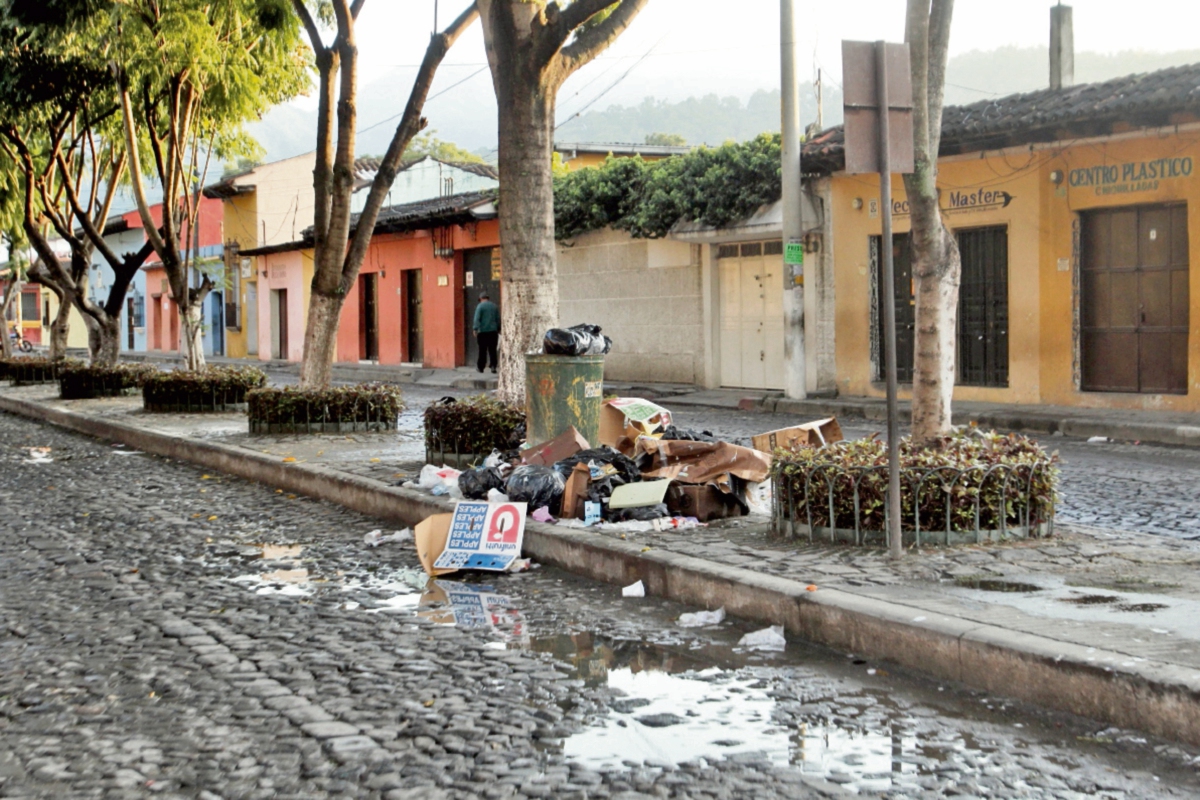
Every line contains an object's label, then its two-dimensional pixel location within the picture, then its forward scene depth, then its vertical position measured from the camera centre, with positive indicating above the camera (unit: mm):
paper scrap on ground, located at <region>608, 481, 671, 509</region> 7285 -840
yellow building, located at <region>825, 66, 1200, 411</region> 14820 +1212
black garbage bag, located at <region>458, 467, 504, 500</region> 8070 -833
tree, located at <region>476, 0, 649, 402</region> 10109 +1663
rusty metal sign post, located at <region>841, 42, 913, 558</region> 5863 +1028
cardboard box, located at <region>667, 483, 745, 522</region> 7430 -914
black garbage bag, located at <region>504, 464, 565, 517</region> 7562 -821
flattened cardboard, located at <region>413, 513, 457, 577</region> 6820 -1002
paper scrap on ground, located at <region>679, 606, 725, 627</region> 5606 -1199
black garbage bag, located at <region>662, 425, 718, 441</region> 8281 -584
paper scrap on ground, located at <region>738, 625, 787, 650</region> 5180 -1203
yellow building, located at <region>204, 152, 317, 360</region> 42625 +4565
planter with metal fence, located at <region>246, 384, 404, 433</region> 13523 -587
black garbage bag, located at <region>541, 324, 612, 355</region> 9172 +47
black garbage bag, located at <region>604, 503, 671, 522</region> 7242 -944
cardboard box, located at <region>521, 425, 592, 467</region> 8156 -635
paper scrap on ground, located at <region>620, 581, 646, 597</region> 6234 -1183
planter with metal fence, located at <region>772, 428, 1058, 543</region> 6324 -755
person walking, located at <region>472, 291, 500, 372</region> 26891 +502
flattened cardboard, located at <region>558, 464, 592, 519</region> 7441 -843
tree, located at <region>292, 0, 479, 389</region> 13305 +1957
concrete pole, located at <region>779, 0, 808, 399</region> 17031 +1784
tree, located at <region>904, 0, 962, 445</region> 6973 +396
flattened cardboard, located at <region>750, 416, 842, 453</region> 7688 -569
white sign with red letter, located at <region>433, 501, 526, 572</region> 6809 -1001
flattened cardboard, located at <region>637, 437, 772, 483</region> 7535 -697
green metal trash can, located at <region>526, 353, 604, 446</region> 9180 -329
